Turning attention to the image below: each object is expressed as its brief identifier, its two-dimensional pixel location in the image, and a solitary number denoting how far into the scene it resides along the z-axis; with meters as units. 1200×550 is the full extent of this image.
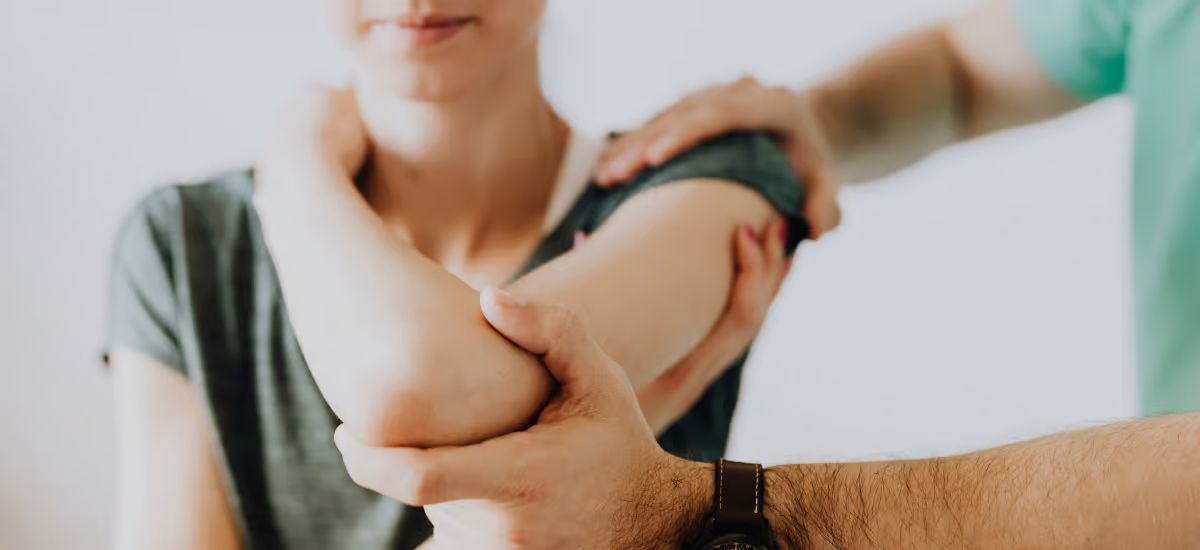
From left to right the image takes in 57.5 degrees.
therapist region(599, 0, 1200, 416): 1.07
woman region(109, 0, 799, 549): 0.84
